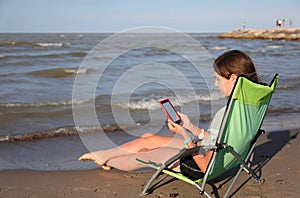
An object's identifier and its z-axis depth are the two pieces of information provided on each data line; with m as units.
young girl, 3.18
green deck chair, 3.02
